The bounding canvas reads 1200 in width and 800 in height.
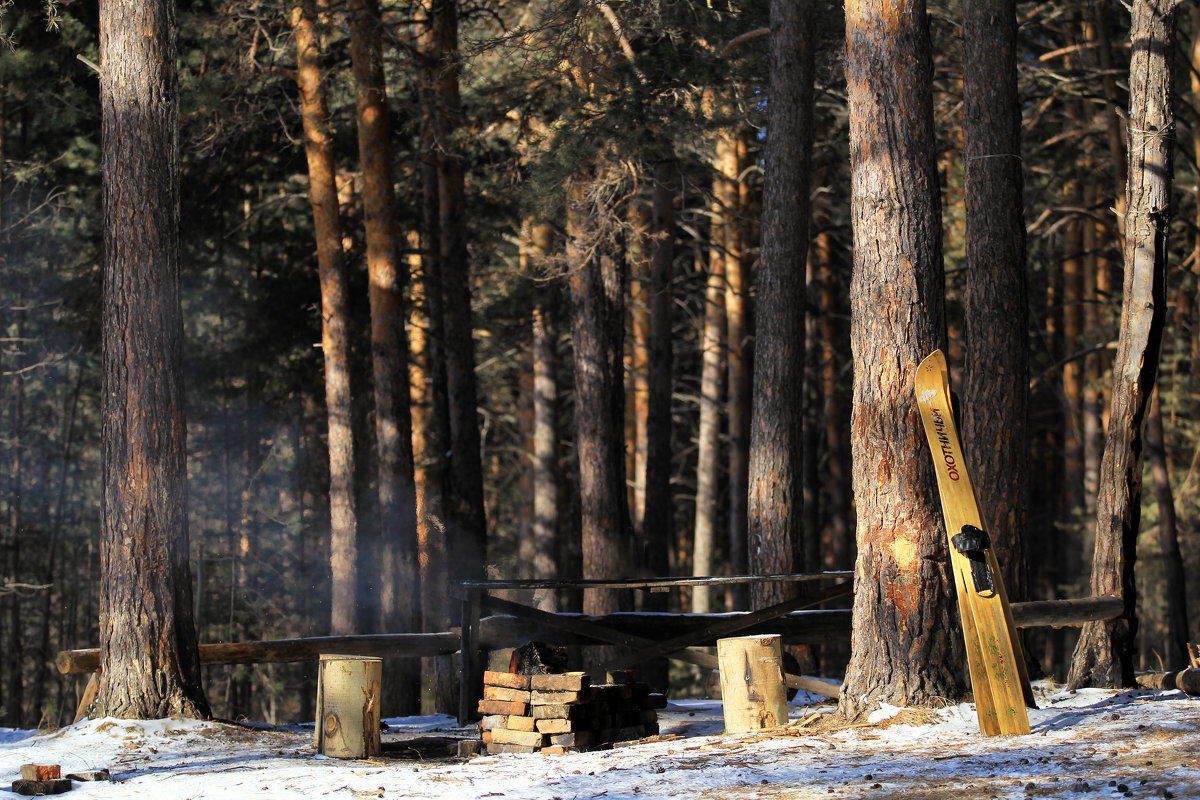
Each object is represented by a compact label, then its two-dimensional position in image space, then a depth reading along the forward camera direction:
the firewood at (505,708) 16.58
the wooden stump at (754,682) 15.64
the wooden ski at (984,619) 13.34
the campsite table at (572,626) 18.95
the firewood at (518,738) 16.31
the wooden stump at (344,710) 15.40
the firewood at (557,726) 16.20
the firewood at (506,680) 16.75
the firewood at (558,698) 16.31
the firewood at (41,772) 12.34
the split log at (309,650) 17.37
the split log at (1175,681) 16.79
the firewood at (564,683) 16.33
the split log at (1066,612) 16.91
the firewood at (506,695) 16.67
